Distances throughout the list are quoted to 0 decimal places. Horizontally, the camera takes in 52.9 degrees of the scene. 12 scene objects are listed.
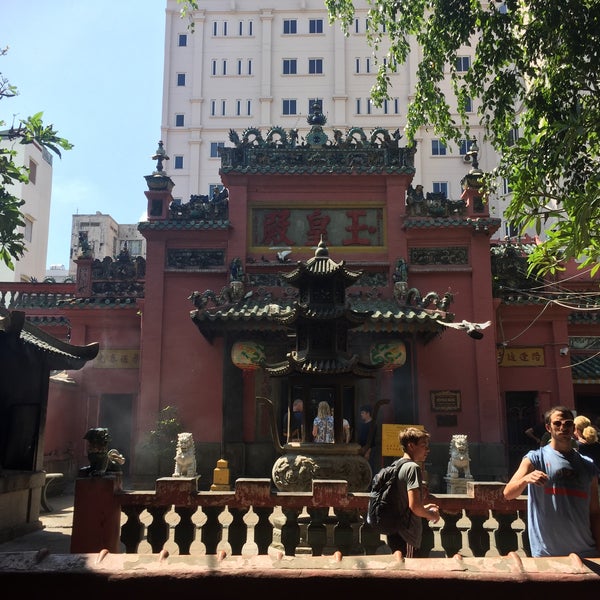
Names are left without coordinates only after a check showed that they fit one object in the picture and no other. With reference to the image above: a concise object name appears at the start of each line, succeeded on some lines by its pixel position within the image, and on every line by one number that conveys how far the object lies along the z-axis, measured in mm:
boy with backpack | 4602
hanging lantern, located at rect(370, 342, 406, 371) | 13641
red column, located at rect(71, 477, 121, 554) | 5660
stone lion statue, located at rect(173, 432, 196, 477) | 12434
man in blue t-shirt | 4047
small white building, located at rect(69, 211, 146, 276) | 42562
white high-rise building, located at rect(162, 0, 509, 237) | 44375
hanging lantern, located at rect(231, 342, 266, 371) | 13703
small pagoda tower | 8031
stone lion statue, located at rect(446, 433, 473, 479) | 12441
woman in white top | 8820
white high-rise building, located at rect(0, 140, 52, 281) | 33031
